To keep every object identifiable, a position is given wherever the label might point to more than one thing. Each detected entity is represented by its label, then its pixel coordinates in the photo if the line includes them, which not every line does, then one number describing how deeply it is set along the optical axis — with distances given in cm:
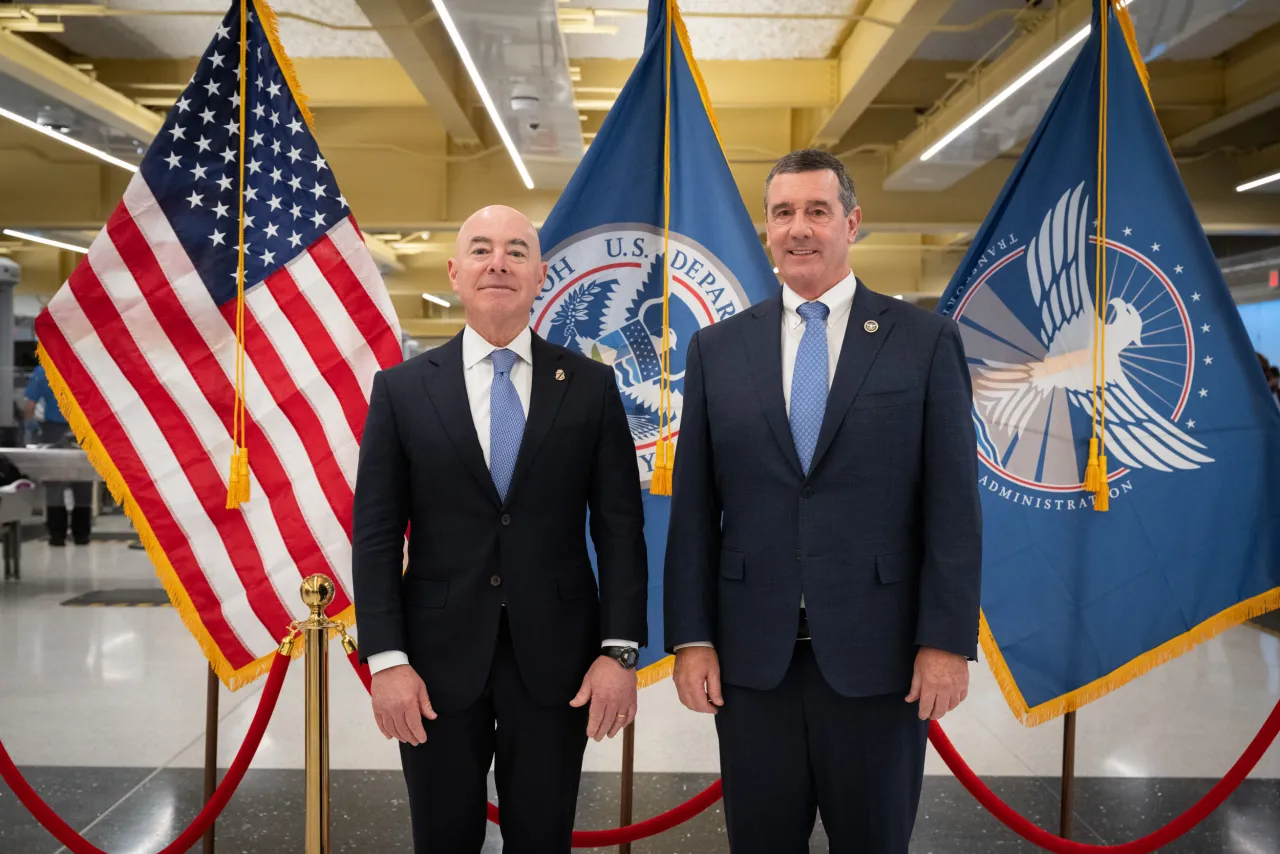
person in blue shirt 905
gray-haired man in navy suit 169
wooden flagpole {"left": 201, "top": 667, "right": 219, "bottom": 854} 256
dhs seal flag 267
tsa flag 260
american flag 253
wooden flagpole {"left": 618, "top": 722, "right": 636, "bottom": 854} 264
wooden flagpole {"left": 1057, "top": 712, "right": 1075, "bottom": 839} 262
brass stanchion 200
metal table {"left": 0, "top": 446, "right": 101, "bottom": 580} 820
